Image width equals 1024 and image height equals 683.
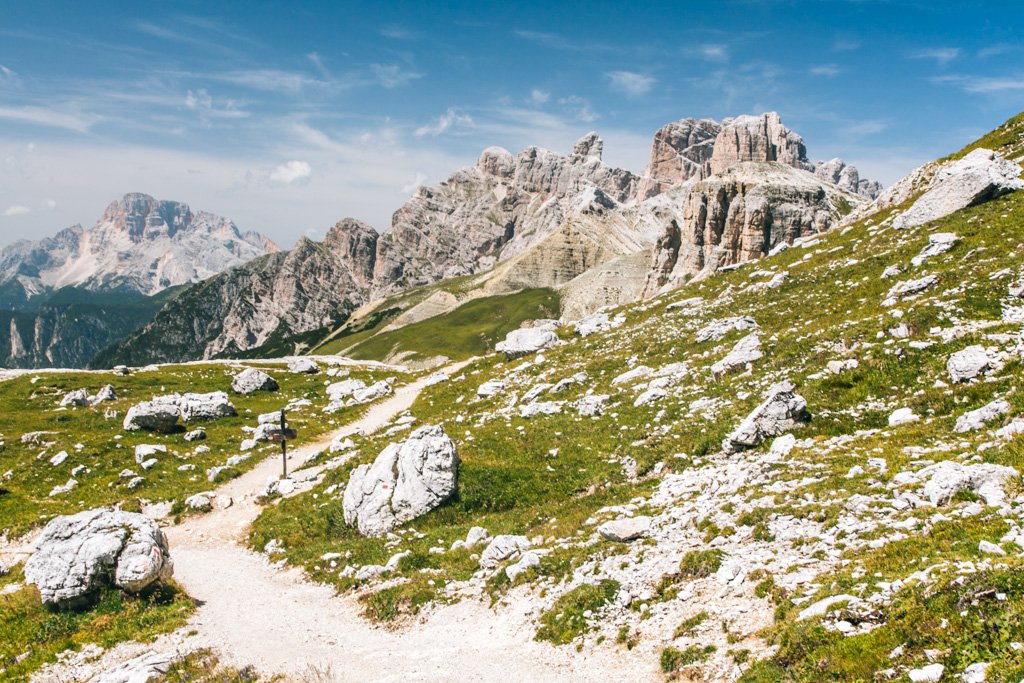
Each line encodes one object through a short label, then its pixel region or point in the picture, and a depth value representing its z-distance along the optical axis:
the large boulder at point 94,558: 18.91
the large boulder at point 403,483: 25.34
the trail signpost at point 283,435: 35.62
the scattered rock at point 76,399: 51.72
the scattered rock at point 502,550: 19.38
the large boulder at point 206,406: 48.04
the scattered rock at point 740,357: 30.81
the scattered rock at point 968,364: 20.11
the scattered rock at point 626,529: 18.03
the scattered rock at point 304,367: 75.56
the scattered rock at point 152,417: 43.59
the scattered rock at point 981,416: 17.12
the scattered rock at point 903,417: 19.97
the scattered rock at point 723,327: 38.78
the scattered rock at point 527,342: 59.16
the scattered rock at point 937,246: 35.03
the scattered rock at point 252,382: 61.22
